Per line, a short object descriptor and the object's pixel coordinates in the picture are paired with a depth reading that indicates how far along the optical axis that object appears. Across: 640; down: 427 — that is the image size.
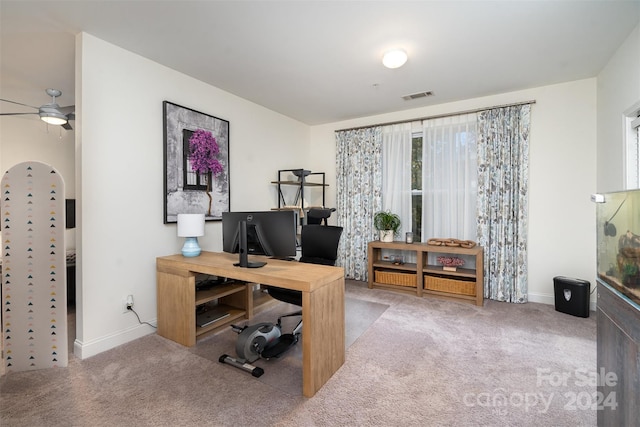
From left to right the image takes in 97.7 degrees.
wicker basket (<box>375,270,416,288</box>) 4.00
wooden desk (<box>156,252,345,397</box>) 1.83
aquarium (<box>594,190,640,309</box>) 1.00
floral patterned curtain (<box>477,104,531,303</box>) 3.49
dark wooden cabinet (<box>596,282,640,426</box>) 0.98
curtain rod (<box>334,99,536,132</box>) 3.51
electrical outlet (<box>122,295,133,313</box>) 2.55
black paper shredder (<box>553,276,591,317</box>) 3.01
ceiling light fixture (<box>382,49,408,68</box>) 2.55
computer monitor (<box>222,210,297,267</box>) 2.24
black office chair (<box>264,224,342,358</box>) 3.01
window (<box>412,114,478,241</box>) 3.85
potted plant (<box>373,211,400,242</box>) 4.18
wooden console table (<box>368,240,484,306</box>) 3.54
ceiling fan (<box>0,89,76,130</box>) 2.52
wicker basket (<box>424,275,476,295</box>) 3.60
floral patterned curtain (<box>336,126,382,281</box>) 4.46
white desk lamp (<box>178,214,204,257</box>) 2.65
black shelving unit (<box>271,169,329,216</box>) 4.22
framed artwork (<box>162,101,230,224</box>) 2.87
